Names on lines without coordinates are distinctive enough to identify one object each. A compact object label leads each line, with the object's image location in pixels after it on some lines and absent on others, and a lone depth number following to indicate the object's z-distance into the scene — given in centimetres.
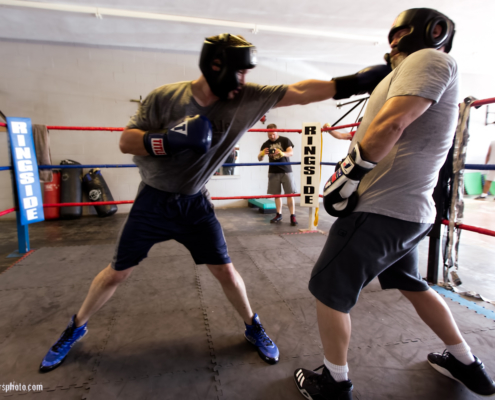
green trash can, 651
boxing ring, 102
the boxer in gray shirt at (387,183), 75
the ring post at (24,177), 221
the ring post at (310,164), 288
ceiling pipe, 325
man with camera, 386
